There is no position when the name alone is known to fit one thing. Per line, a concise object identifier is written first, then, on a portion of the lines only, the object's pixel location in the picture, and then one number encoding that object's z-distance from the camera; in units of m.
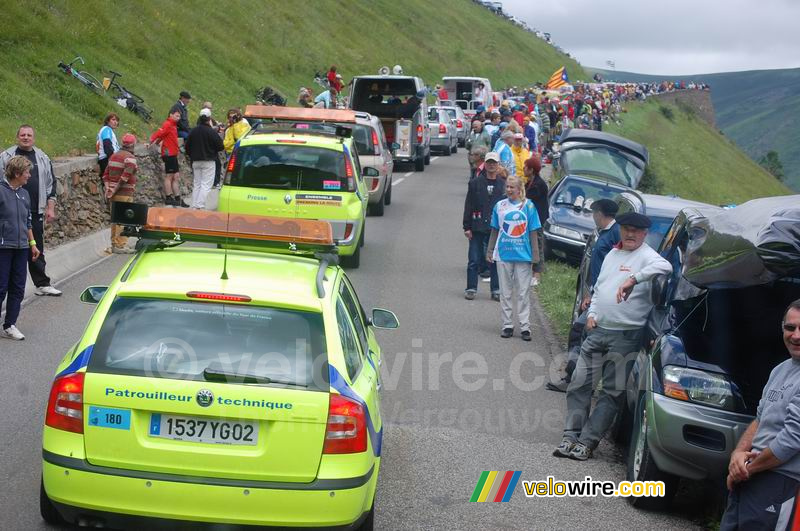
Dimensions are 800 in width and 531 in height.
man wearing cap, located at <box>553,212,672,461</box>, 8.16
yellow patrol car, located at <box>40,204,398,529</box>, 5.34
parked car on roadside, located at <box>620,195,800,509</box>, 6.38
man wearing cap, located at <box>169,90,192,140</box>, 23.38
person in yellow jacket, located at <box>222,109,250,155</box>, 21.39
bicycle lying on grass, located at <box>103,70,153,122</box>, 25.34
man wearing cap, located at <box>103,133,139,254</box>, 15.67
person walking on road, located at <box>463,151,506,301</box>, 14.23
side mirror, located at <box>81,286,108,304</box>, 7.01
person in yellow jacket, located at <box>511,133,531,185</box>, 18.24
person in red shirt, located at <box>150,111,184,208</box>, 19.84
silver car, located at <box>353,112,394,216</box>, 21.81
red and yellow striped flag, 59.31
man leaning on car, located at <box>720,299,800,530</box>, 5.30
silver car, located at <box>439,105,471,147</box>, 43.97
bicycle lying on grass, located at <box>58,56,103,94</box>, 24.38
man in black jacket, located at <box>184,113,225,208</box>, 19.73
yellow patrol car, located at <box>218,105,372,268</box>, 14.60
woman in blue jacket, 10.27
